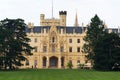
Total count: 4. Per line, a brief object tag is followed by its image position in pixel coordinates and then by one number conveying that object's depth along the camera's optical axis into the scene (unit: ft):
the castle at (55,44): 433.07
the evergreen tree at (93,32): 335.06
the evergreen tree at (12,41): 292.40
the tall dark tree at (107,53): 284.82
